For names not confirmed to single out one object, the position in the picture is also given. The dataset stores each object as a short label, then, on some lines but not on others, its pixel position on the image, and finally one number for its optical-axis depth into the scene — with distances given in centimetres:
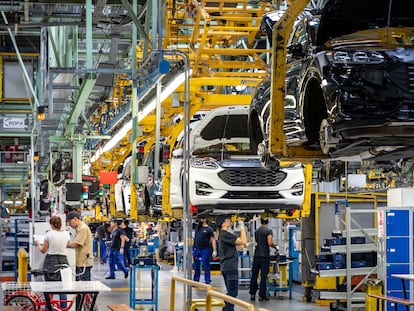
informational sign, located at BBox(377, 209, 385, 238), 1412
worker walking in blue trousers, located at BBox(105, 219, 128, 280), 2319
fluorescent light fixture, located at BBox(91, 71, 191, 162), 1229
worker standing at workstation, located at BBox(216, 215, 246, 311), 1338
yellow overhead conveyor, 1298
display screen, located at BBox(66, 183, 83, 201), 1975
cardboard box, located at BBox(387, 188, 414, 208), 1452
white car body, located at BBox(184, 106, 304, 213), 1287
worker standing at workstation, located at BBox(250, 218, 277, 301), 1692
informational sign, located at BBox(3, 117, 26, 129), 1933
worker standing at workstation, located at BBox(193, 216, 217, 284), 2047
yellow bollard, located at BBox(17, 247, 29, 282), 1645
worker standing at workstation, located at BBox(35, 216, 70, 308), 1285
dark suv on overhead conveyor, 725
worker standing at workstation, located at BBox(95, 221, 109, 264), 3344
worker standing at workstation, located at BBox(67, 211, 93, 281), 1316
